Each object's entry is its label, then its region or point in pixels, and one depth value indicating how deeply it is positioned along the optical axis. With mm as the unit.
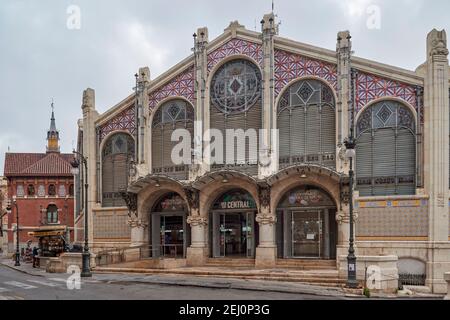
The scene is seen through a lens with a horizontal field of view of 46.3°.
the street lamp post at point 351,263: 21828
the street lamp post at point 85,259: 28344
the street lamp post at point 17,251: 42344
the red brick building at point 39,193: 63650
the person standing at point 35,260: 38772
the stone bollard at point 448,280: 15298
